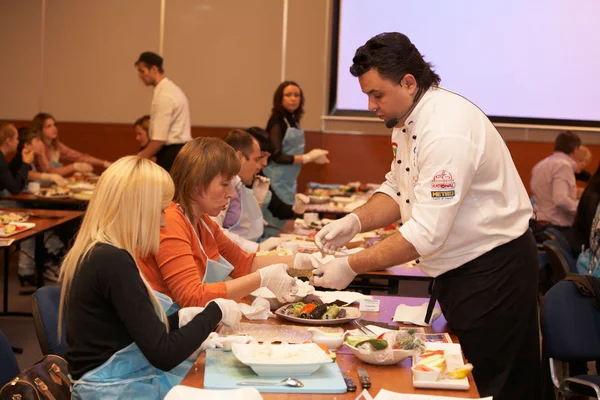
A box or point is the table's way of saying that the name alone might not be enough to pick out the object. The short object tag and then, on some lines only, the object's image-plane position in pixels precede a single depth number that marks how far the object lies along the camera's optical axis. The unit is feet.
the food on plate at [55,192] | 19.76
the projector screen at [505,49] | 26.35
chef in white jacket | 7.82
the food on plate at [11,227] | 13.44
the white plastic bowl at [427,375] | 6.14
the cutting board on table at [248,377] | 5.95
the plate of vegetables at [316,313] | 7.91
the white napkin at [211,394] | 5.49
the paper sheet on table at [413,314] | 8.11
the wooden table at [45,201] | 18.89
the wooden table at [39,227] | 13.91
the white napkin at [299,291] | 8.64
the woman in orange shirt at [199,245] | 7.94
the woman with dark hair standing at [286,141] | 20.65
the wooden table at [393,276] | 11.37
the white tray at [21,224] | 13.29
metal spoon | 5.98
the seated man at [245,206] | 13.03
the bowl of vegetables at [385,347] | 6.57
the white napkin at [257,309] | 8.00
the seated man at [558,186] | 21.11
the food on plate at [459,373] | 6.27
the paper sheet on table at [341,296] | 8.83
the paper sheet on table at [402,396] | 5.84
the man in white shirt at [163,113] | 22.41
